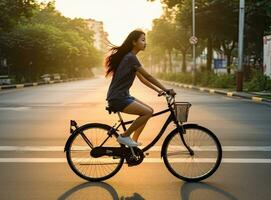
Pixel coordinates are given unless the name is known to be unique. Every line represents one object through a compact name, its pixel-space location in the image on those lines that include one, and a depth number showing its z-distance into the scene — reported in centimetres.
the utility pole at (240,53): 2875
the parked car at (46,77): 6037
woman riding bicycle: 641
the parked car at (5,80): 4309
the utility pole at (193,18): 4049
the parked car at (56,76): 6949
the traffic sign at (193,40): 4310
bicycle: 663
